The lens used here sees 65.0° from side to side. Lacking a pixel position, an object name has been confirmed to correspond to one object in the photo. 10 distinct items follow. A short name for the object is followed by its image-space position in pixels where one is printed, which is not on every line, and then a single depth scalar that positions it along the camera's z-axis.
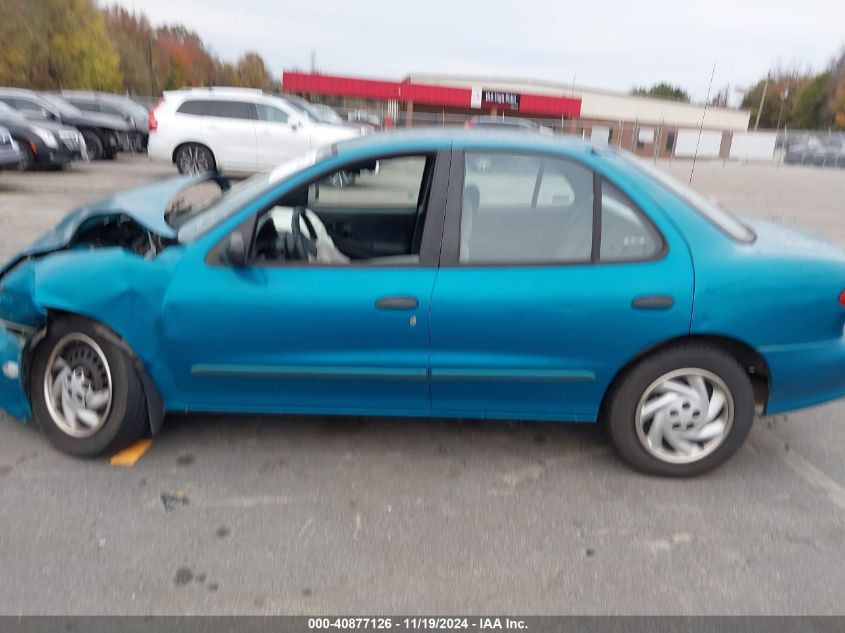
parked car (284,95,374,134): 14.36
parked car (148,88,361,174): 13.48
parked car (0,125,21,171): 10.93
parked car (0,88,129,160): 15.59
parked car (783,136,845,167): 31.59
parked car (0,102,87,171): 13.04
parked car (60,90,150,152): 18.22
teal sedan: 2.96
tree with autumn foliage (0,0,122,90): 35.28
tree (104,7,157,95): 48.22
